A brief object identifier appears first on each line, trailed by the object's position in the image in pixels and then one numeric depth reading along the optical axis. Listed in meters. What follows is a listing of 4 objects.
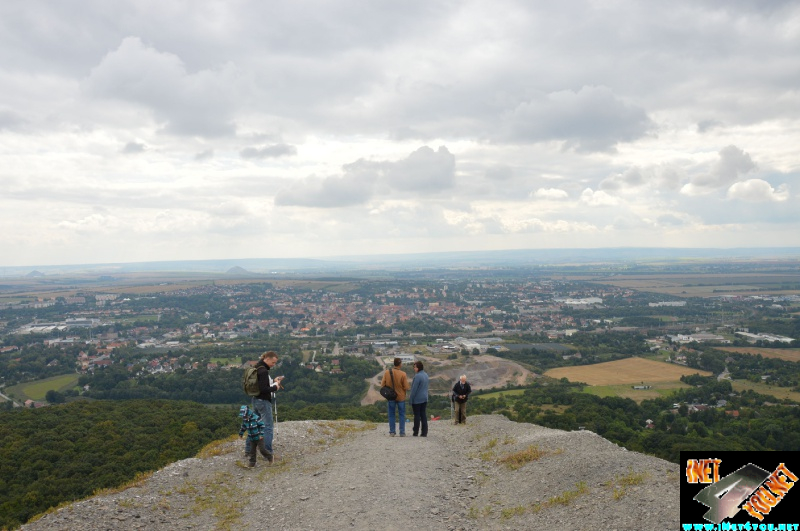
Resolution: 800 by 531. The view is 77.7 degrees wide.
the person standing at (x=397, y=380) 10.92
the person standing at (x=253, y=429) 9.25
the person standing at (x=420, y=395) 11.27
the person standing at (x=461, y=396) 13.38
